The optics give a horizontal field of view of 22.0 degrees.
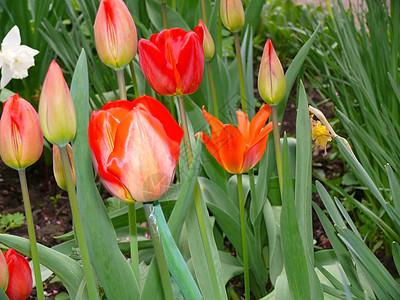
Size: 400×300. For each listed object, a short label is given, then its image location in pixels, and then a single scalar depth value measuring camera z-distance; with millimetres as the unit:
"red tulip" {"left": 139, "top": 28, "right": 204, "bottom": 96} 942
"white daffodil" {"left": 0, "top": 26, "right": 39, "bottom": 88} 1135
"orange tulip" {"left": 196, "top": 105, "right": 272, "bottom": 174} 1004
